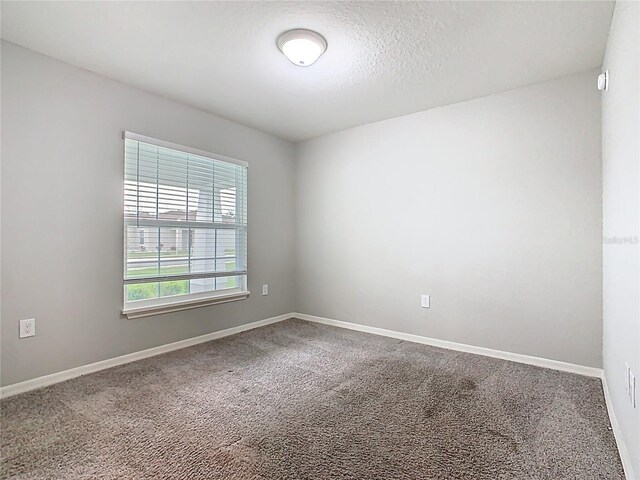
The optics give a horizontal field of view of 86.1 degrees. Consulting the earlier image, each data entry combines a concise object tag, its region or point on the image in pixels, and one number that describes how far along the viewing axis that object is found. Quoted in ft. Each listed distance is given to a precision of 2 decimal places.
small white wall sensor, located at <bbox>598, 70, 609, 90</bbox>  6.89
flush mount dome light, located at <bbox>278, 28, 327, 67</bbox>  6.94
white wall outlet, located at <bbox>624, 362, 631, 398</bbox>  4.86
